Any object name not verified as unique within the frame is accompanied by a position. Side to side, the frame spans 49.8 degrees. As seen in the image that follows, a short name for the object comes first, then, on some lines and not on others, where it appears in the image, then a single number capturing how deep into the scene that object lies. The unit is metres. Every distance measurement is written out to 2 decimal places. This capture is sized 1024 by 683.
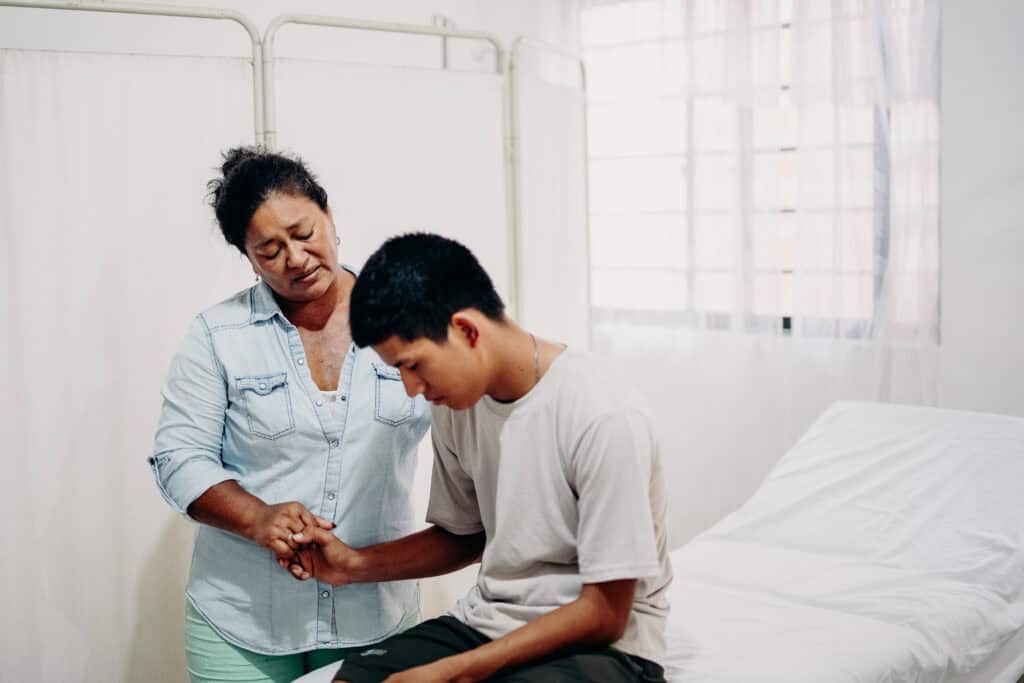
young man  1.46
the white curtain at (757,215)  3.38
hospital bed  2.04
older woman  1.83
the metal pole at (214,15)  2.14
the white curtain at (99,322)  2.21
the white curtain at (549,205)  2.89
